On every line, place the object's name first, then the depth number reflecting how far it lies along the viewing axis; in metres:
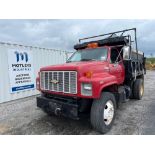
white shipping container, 7.56
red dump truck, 3.93
